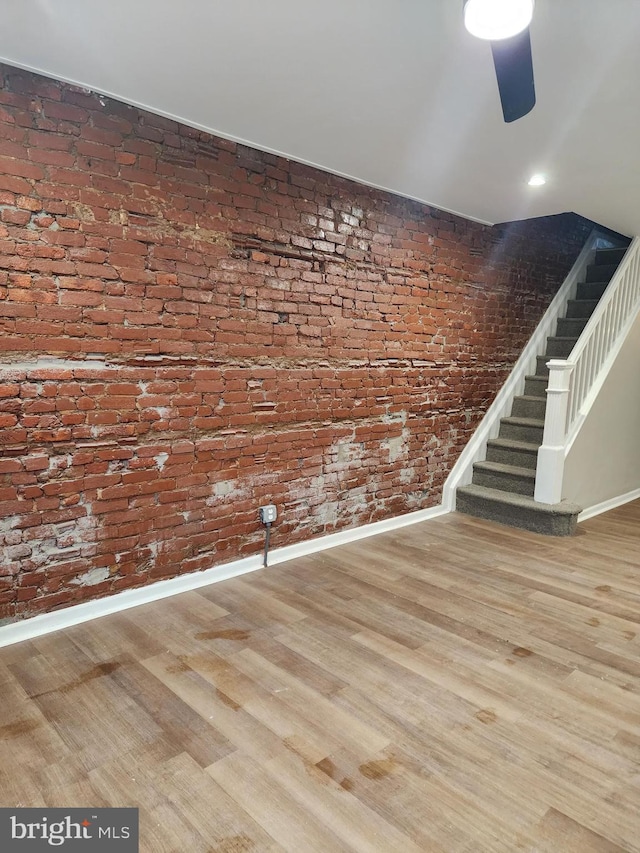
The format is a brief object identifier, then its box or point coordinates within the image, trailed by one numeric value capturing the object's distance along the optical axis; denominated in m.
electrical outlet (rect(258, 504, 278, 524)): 3.32
